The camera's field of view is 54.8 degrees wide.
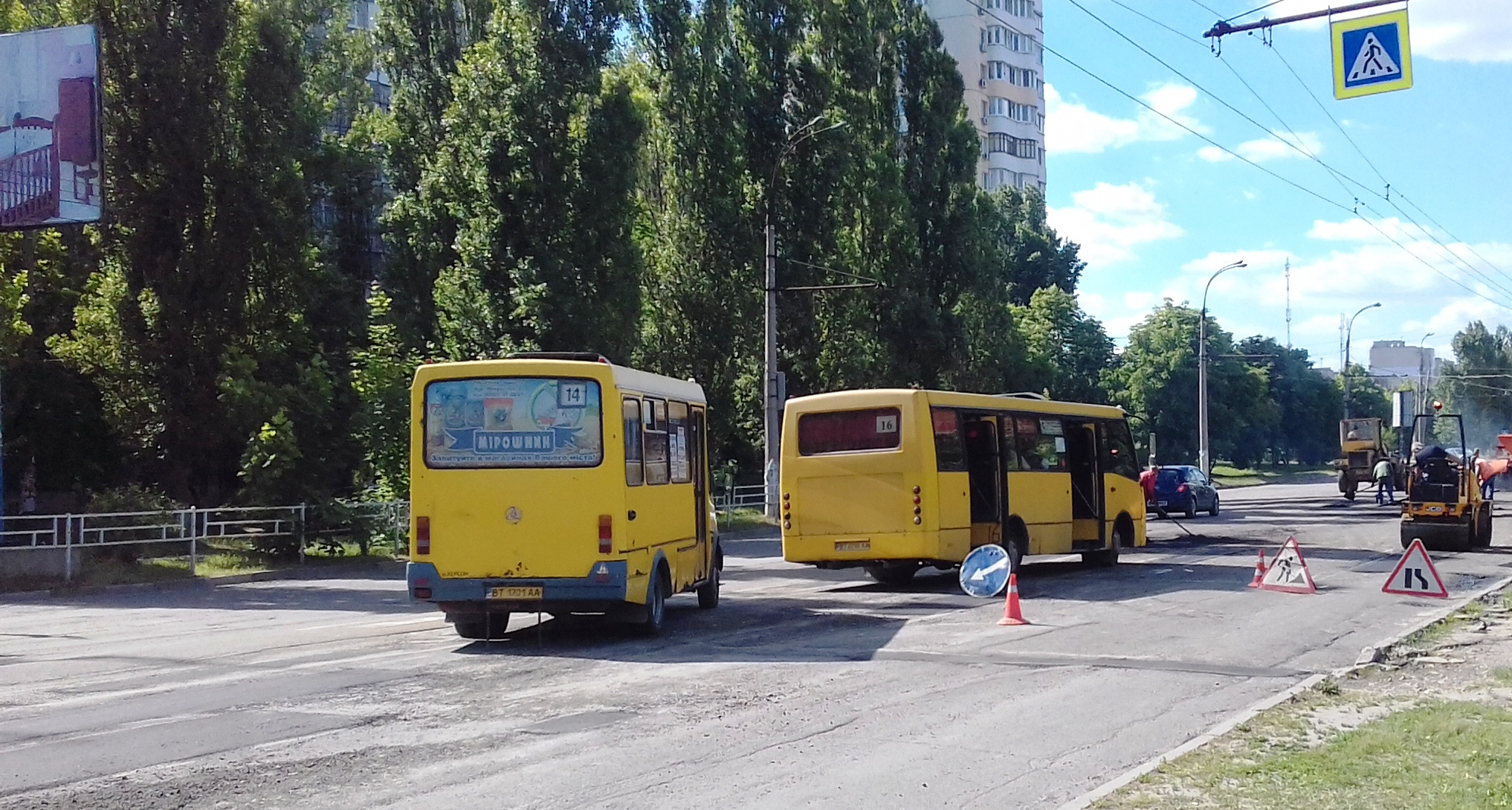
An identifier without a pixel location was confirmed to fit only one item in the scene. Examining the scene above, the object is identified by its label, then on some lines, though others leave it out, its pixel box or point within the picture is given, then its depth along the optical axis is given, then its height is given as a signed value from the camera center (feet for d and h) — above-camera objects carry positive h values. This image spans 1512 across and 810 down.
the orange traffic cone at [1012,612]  52.60 -4.88
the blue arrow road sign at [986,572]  56.85 -3.68
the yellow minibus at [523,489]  45.57 -0.05
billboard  79.25 +20.69
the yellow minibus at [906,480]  68.18 -0.02
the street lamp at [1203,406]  186.19 +8.66
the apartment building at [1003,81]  325.21 +91.21
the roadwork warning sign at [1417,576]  59.72 -4.43
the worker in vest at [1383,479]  172.35 -1.06
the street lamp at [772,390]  122.21 +7.80
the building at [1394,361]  512.63 +39.30
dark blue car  151.43 -1.94
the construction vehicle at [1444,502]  93.09 -2.15
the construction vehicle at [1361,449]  191.31 +2.94
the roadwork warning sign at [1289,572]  65.21 -4.48
